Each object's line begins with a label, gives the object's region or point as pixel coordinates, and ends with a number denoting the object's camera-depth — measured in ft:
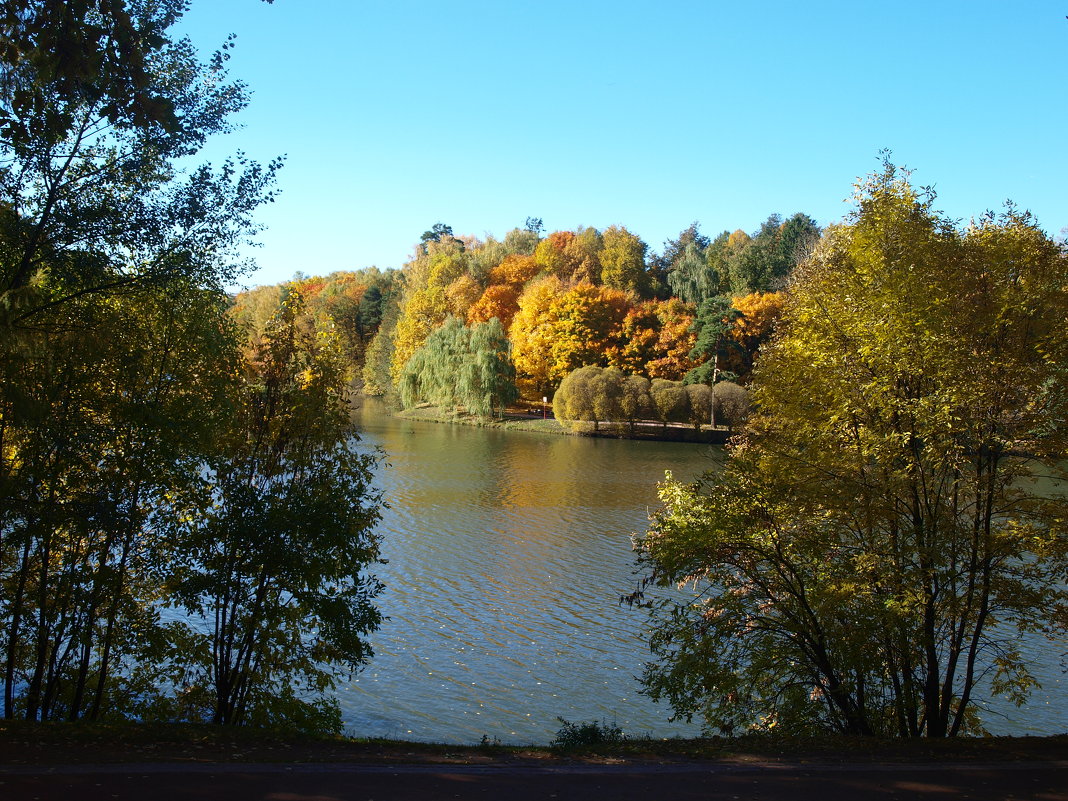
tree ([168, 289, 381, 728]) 35.09
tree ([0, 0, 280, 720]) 30.99
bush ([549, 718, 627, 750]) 32.22
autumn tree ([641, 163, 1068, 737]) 33.73
